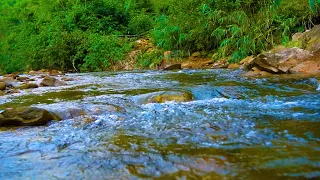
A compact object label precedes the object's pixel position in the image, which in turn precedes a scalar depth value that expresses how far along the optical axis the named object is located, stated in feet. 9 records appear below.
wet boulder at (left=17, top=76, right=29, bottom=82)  28.71
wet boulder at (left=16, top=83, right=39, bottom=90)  22.17
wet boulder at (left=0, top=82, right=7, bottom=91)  21.56
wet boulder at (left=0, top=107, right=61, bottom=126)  10.23
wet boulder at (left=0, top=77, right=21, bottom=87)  24.00
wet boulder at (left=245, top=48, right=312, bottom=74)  21.44
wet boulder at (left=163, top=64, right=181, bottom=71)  34.18
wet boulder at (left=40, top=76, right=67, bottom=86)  23.16
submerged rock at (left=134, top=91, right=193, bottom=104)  13.79
